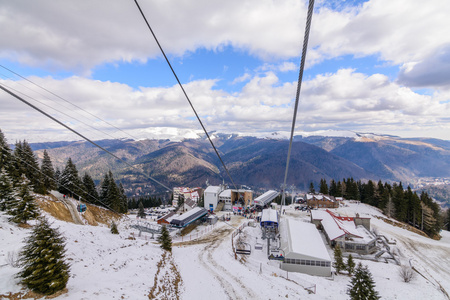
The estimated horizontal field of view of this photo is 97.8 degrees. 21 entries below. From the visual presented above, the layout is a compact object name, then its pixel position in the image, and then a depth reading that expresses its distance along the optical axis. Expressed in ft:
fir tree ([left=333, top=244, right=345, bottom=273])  102.53
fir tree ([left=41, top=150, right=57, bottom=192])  151.51
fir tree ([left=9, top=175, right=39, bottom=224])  75.35
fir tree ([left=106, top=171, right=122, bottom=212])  190.29
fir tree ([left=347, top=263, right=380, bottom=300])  62.13
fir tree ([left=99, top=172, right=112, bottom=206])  192.44
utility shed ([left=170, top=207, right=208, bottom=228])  153.38
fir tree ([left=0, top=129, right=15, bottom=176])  123.01
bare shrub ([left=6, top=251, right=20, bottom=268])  44.36
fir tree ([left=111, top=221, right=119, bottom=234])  109.76
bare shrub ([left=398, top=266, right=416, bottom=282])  95.68
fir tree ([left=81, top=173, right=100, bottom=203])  184.78
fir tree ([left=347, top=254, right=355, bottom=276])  98.53
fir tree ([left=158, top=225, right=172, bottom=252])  95.50
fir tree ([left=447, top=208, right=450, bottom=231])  235.11
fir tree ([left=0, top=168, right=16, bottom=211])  76.13
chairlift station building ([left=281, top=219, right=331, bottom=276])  99.25
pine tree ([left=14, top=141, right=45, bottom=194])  133.85
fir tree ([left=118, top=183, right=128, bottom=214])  209.87
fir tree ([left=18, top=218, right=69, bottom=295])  36.94
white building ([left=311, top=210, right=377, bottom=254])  131.54
